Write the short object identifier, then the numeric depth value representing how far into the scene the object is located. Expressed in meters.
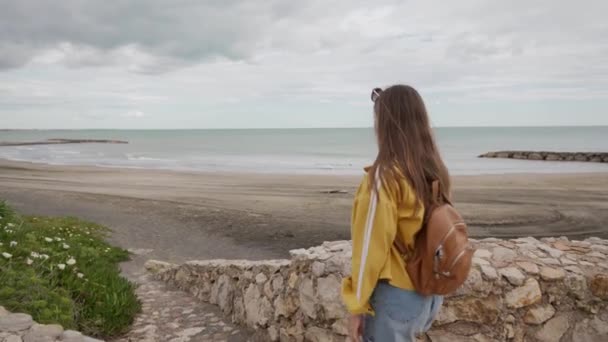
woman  2.24
